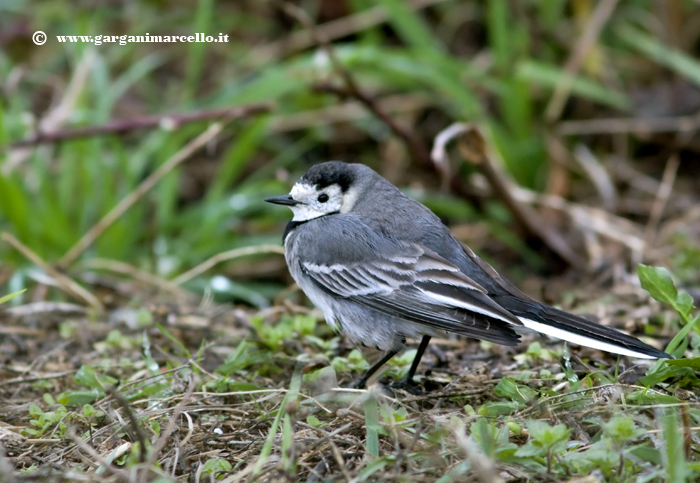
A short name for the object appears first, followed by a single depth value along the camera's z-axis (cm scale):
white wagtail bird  649
